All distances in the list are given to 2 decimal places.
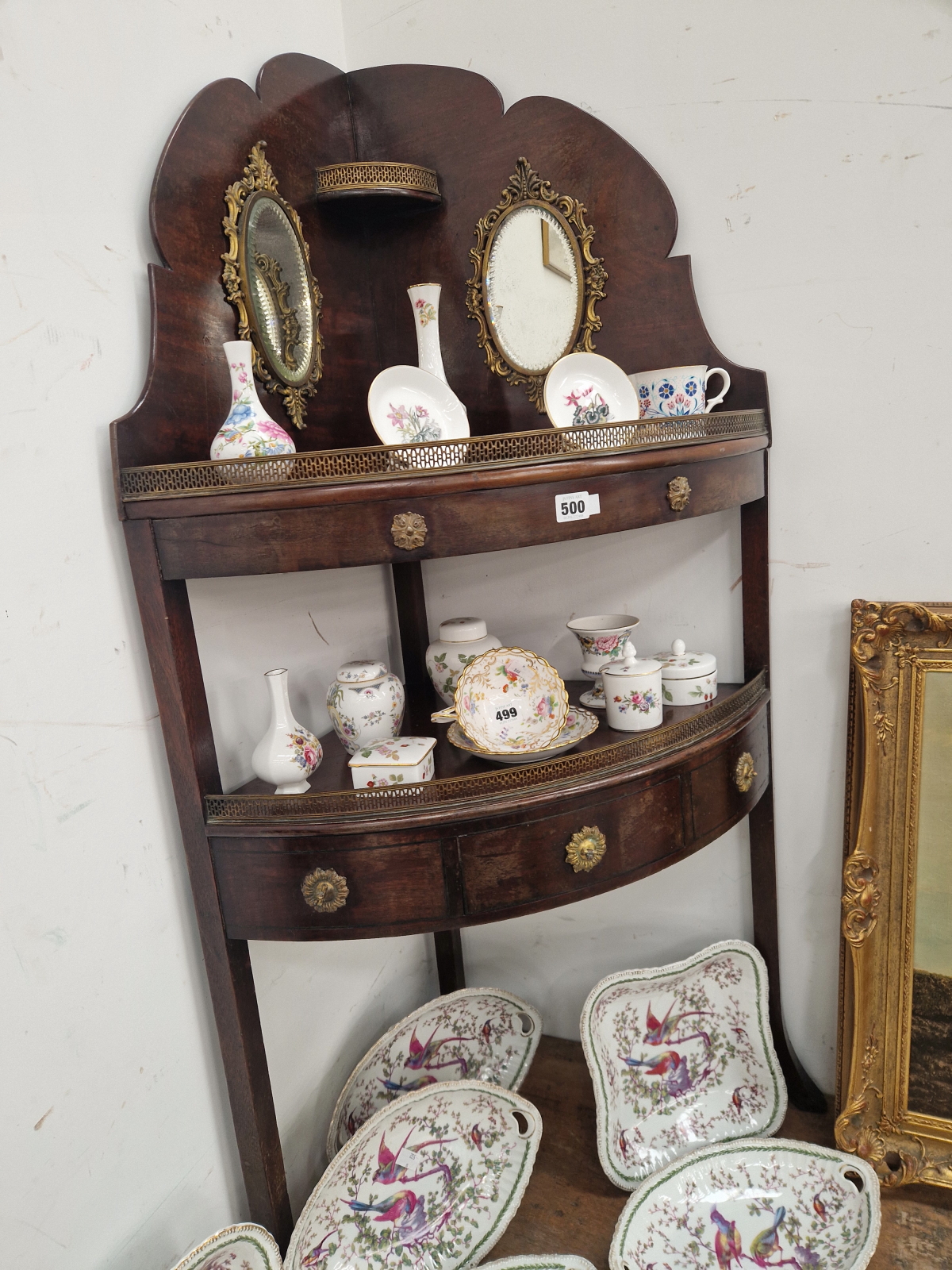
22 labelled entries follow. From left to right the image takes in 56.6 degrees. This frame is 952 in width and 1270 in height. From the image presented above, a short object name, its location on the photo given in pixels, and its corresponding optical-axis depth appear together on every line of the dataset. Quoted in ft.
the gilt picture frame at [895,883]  4.47
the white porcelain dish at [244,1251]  3.68
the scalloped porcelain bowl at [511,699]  4.25
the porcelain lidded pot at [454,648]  4.83
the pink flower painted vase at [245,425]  3.62
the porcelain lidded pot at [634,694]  4.28
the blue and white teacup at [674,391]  4.24
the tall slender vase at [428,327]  4.29
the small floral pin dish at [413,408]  3.88
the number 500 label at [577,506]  3.50
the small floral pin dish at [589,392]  4.17
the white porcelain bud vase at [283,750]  3.93
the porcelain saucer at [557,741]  4.01
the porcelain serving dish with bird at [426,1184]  4.20
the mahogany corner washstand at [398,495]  3.37
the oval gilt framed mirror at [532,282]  4.62
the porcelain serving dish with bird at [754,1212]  4.24
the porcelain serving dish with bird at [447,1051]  5.13
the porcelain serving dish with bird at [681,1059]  4.91
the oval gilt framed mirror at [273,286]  4.01
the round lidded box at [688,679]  4.63
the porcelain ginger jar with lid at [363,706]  4.21
